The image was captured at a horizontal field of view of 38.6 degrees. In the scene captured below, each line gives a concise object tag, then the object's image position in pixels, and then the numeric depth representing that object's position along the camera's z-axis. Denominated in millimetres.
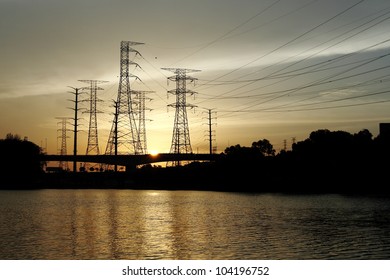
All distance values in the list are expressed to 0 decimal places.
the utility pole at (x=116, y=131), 112625
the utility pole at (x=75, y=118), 119881
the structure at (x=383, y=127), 120750
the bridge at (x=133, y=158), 114000
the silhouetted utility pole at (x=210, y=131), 121138
